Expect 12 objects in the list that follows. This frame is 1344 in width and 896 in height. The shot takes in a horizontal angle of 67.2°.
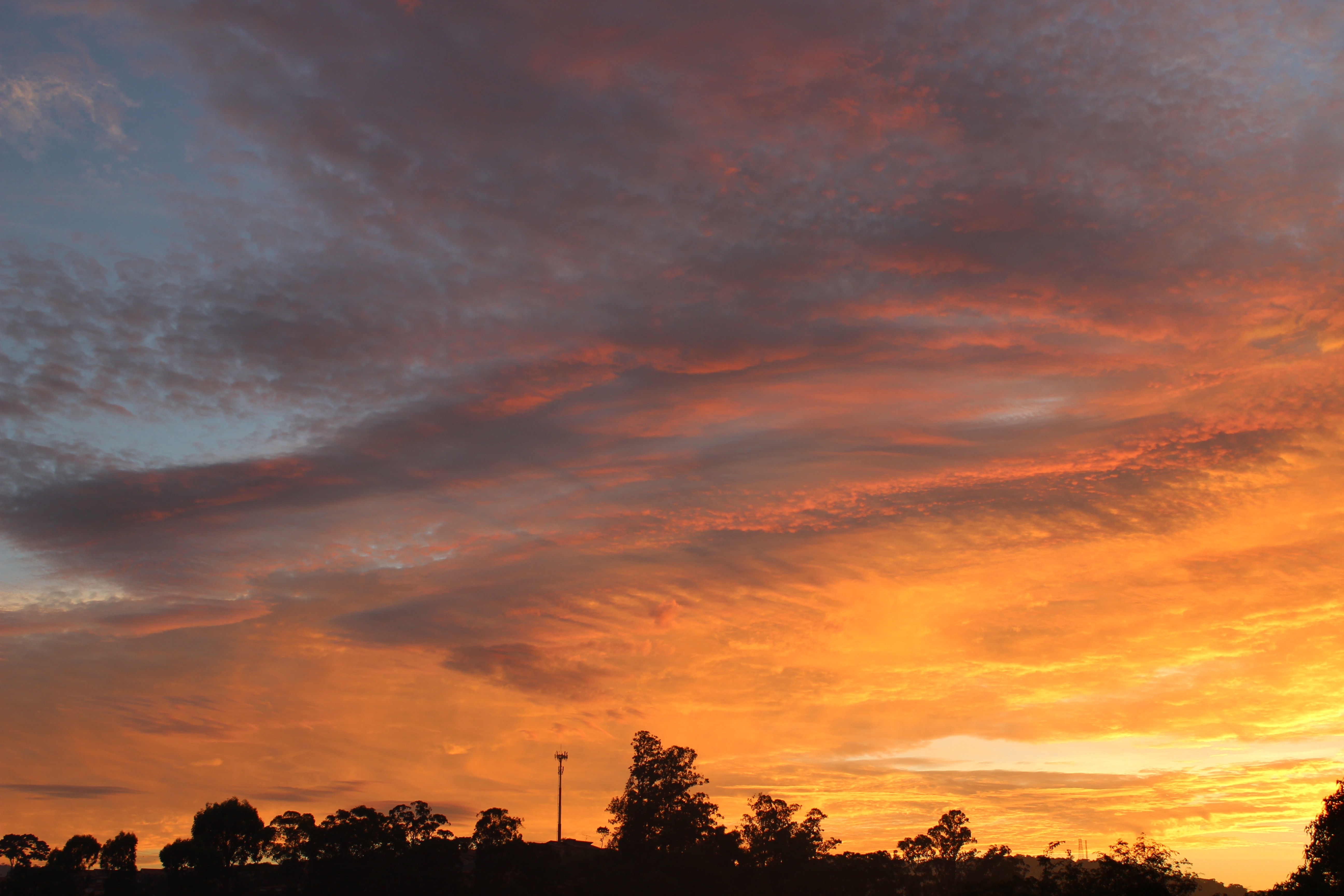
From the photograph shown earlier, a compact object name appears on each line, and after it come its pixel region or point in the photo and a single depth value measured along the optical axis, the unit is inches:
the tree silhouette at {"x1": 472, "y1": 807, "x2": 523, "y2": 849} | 3720.5
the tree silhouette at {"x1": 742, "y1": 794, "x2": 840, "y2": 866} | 4052.7
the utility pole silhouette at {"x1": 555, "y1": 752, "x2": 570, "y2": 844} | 5502.0
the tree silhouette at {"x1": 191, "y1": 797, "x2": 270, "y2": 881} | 3806.6
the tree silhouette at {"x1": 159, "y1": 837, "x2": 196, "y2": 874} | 3789.4
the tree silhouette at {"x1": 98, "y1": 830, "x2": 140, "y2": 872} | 3983.8
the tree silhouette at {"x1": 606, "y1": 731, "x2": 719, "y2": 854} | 4092.0
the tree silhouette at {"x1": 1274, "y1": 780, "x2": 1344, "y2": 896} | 2608.3
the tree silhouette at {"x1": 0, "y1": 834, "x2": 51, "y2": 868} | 4200.3
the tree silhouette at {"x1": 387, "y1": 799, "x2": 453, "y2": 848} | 3715.6
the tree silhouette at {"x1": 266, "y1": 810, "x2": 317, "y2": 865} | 3644.2
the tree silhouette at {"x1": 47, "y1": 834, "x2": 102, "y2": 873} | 4087.1
